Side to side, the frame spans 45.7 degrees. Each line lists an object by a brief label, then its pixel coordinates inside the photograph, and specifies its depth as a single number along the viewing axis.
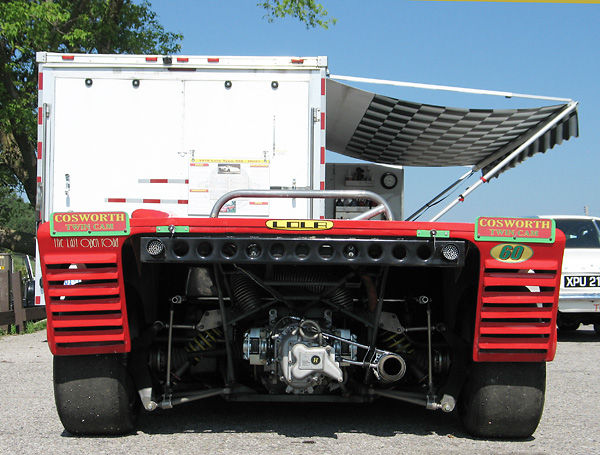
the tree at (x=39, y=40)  16.58
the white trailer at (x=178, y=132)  7.15
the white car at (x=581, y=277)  10.26
